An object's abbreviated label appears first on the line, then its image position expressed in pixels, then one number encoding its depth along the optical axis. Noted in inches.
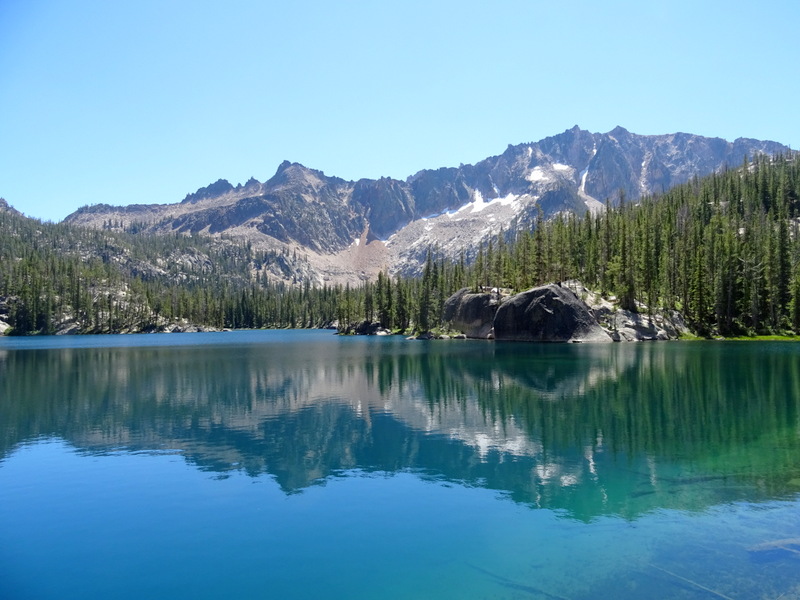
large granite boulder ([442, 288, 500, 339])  5002.5
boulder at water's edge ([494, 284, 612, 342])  4197.8
